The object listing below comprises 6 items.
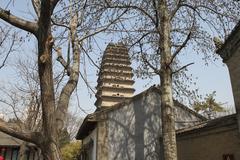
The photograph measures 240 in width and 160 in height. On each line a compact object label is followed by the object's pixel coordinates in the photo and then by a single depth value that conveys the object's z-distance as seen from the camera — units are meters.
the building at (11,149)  24.69
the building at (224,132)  10.19
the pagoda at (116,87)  27.55
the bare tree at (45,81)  4.14
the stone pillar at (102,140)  13.30
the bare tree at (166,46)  11.55
